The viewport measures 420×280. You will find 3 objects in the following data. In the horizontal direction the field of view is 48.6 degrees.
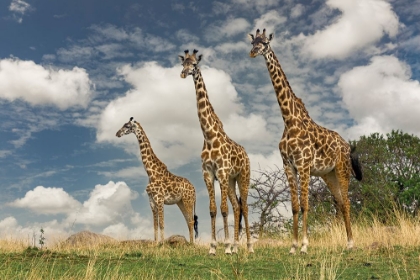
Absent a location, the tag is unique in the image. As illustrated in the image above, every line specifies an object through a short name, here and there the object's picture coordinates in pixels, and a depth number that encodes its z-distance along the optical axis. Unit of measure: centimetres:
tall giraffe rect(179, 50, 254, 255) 1086
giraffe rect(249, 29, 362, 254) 1045
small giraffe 1642
